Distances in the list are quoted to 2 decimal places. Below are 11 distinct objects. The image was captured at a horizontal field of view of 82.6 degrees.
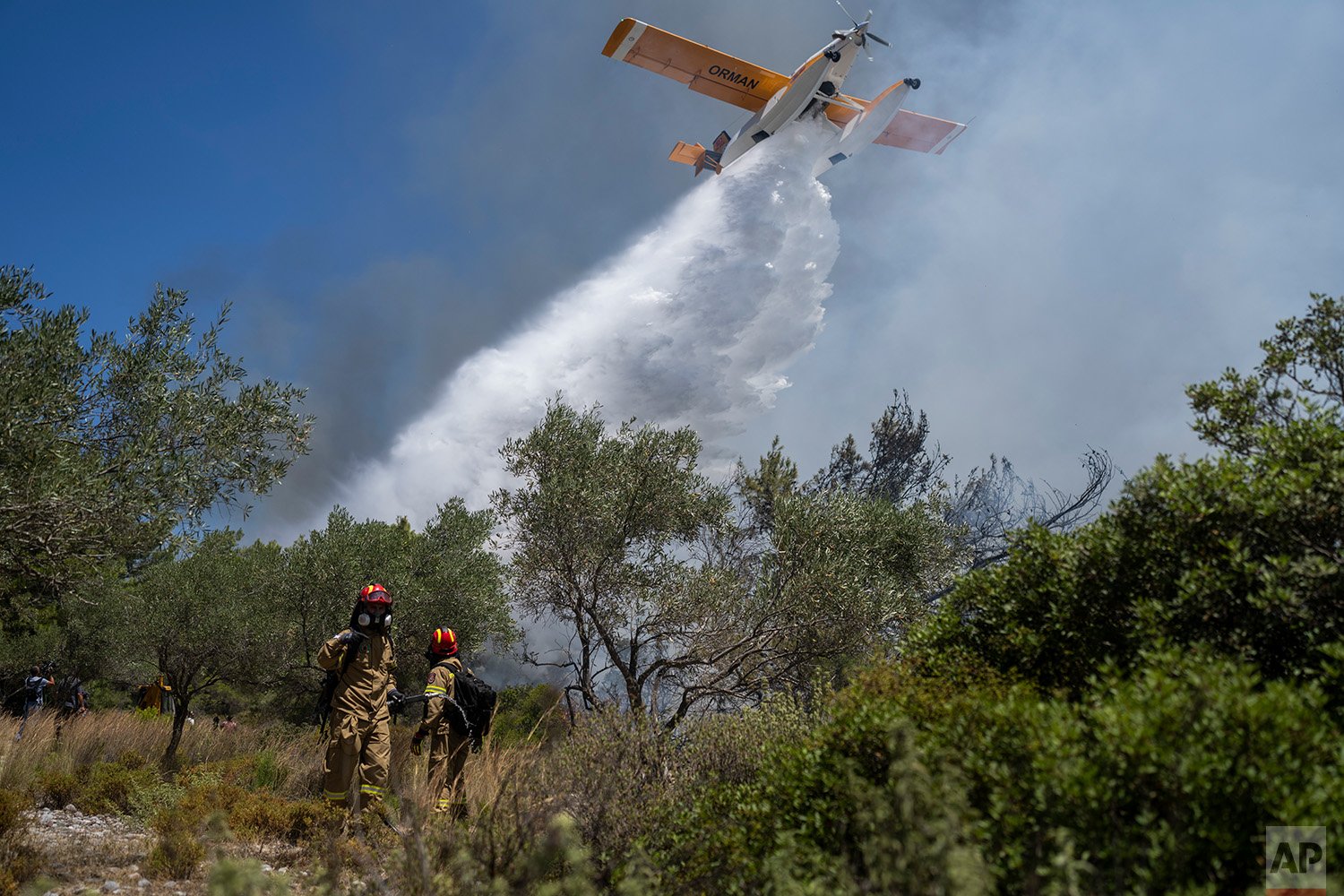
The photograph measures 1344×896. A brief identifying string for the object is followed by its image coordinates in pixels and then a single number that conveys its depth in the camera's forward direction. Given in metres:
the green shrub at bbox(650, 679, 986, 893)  2.55
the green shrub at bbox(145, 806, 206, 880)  5.41
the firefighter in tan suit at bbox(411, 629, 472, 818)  7.69
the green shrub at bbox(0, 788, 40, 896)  4.54
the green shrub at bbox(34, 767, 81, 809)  7.55
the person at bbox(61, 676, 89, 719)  15.66
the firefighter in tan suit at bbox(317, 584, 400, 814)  7.37
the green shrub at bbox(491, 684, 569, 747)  15.87
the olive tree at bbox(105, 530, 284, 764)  16.19
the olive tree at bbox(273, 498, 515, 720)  15.27
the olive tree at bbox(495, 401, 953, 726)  12.14
